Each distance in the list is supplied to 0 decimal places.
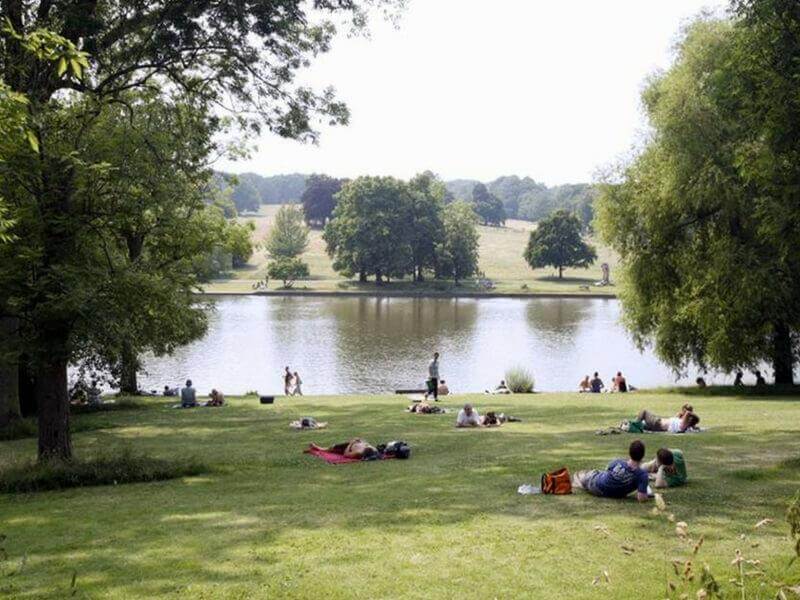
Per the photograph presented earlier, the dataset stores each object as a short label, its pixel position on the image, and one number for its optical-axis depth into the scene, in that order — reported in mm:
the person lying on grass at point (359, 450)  15844
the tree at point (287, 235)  134625
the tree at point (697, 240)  28500
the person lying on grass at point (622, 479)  11102
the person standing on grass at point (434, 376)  27734
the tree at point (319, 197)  186875
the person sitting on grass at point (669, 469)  11766
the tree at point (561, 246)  124688
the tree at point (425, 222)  115688
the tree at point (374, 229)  113938
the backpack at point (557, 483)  11656
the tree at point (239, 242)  33969
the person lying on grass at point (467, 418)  20359
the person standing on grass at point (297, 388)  36156
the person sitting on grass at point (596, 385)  34219
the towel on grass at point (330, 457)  15588
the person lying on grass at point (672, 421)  17828
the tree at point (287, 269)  114750
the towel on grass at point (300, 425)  20766
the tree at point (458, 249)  116312
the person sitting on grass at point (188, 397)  28375
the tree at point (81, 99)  14789
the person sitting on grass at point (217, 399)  29108
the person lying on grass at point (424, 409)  23984
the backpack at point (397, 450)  15852
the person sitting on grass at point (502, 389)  34406
